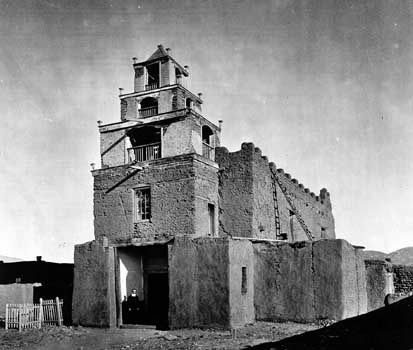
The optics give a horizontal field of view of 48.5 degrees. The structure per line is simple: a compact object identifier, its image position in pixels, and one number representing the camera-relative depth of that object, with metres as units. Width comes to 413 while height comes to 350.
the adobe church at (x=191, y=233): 16.58
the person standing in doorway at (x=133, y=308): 20.80
